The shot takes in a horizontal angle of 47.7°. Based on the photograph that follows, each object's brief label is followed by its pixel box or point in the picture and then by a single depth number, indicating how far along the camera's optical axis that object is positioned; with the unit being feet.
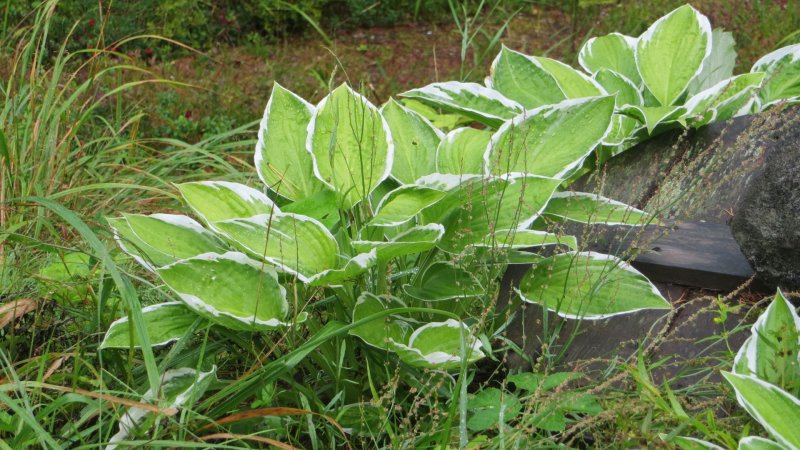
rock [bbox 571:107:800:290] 6.15
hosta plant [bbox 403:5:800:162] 8.35
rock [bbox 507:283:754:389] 6.34
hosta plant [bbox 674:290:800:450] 5.16
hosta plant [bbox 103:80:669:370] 6.00
